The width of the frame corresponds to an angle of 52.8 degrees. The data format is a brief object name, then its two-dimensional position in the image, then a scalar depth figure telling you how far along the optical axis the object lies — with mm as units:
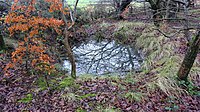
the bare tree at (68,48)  6078
